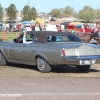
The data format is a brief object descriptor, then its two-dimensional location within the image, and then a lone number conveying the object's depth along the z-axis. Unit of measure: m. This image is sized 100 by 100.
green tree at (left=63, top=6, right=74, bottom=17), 158.50
